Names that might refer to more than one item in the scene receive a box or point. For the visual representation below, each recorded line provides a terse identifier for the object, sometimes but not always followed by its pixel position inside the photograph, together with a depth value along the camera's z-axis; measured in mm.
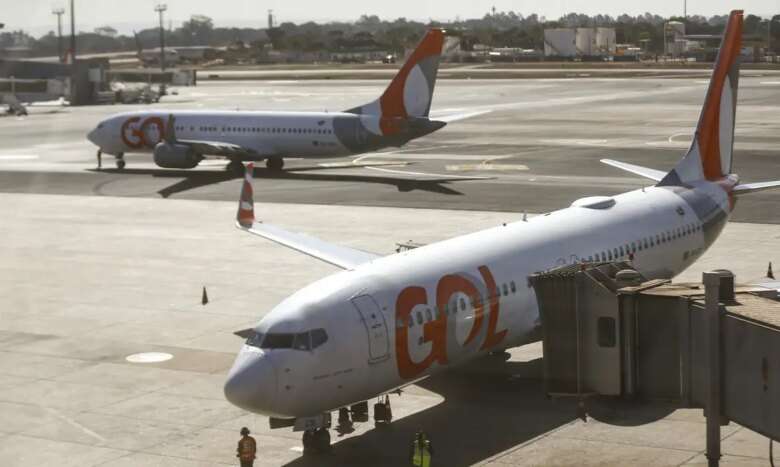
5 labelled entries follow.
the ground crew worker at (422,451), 30328
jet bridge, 22922
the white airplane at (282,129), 92938
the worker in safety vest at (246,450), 30953
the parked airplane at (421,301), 31219
